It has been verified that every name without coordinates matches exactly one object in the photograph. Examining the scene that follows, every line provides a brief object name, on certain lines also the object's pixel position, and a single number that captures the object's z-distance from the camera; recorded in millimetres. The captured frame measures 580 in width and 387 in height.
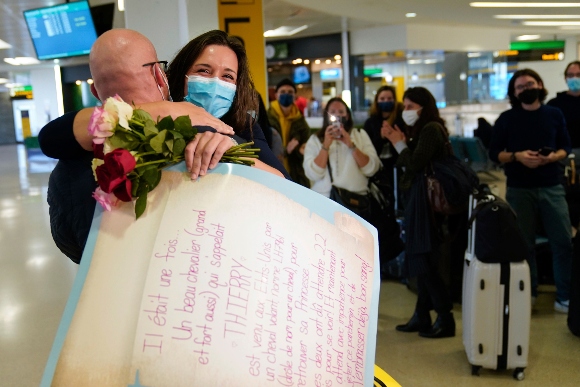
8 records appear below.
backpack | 3359
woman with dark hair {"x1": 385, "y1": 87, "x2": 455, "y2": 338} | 3973
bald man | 1351
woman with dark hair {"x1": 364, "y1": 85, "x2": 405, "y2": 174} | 5176
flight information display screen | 7402
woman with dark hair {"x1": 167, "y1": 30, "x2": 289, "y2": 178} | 1770
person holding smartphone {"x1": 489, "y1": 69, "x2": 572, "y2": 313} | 4324
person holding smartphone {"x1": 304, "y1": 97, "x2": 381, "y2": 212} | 4656
